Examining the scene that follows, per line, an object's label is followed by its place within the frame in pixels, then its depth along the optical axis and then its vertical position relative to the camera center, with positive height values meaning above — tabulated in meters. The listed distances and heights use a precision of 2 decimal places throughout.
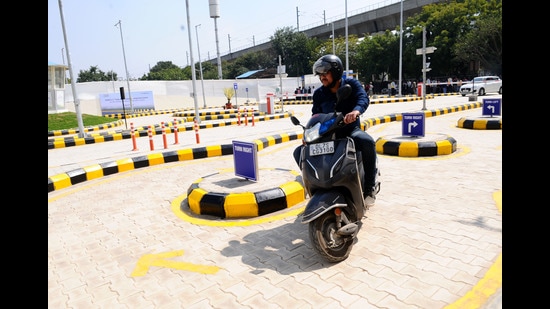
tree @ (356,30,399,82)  40.56 +4.77
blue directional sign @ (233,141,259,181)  5.36 -0.82
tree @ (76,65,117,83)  76.88 +8.83
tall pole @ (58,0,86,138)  13.35 +1.30
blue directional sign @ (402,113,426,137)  8.44 -0.71
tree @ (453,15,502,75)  31.20 +3.96
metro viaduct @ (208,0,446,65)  43.16 +10.31
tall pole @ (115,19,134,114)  30.52 +1.09
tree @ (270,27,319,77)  60.44 +8.98
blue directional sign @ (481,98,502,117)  11.58 -0.60
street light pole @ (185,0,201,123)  17.68 +3.21
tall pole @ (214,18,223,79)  52.75 +9.08
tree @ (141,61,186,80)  66.50 +7.61
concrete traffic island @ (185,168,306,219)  4.74 -1.21
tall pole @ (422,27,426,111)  15.35 +1.71
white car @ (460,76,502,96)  25.37 +0.25
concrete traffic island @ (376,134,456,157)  7.67 -1.13
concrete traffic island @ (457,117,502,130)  10.78 -1.02
